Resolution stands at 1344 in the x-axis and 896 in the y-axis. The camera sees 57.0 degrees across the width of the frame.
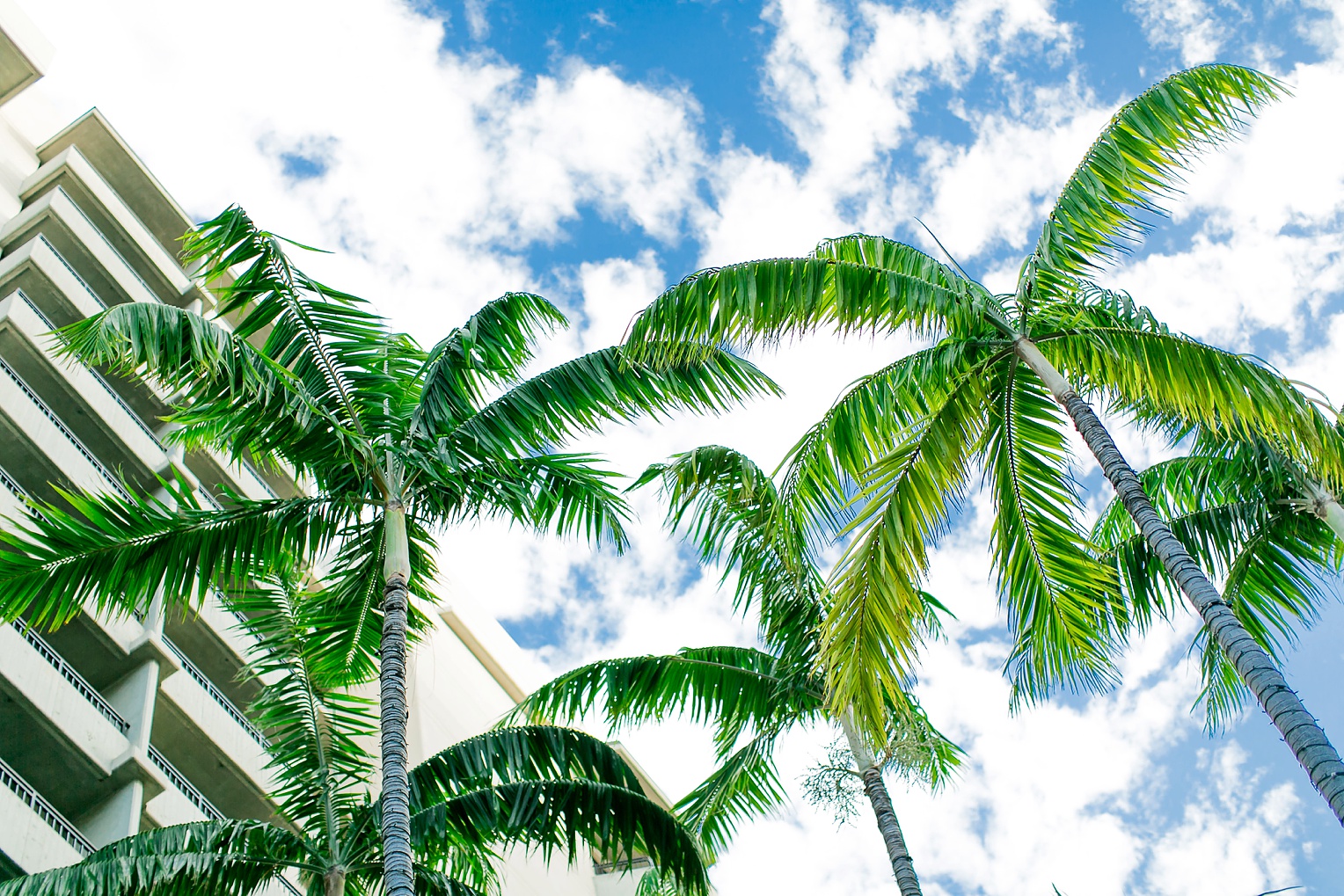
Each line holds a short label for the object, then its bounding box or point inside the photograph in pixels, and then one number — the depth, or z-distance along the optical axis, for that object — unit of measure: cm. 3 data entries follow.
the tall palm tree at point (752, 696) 1165
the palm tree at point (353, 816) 956
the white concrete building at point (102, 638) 1869
